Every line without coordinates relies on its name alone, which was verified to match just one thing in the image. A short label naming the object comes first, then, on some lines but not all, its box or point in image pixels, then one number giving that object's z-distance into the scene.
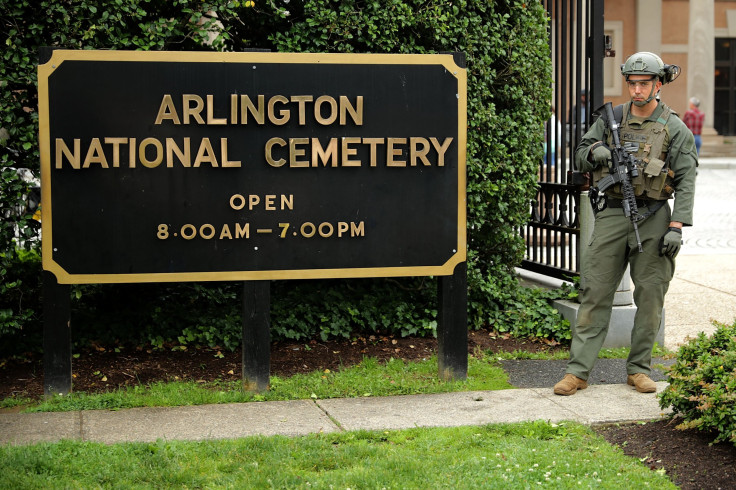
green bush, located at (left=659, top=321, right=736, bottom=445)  9.52
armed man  12.25
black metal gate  15.31
